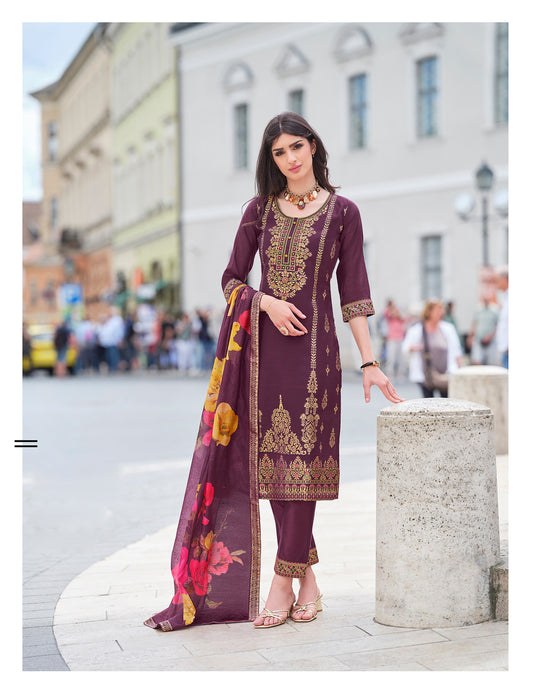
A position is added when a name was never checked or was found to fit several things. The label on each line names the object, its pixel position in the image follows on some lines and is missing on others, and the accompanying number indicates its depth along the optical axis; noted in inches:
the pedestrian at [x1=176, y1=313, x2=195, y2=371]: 1218.6
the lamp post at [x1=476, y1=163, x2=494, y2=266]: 842.8
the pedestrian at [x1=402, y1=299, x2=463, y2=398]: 471.5
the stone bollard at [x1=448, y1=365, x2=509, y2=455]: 415.5
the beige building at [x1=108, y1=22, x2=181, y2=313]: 1514.5
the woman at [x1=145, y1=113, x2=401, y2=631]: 185.5
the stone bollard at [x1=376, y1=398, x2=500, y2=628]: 178.1
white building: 1042.1
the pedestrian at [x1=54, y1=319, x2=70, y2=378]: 1267.3
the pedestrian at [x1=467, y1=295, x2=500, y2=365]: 669.3
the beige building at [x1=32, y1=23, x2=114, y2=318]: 1957.4
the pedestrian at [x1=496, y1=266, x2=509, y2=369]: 494.6
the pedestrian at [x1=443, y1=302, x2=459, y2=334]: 786.2
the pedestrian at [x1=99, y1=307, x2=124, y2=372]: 1258.6
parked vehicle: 1291.8
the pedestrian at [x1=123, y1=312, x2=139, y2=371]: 1288.1
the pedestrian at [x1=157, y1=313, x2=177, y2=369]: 1259.8
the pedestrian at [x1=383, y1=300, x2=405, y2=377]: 967.6
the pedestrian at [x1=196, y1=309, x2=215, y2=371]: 1177.4
